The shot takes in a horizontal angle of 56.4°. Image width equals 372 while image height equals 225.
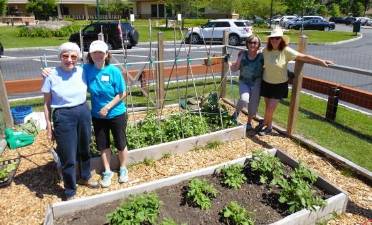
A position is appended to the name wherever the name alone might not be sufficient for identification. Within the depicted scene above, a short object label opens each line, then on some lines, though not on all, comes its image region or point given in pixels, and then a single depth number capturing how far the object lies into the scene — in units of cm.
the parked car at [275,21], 4378
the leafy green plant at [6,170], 442
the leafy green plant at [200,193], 377
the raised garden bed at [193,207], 362
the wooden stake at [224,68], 720
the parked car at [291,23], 3928
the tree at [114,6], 4053
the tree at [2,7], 3608
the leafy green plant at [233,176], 417
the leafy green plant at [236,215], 344
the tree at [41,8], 4378
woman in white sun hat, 522
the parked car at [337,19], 5791
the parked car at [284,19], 4073
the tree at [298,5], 3850
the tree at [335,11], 6529
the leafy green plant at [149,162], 497
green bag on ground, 547
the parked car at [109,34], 1888
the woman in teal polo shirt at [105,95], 390
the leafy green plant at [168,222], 319
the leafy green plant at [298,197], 369
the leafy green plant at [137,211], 326
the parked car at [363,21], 5477
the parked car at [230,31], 2232
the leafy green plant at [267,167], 429
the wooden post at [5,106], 578
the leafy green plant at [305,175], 420
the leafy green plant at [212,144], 551
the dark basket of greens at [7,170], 438
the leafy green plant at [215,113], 602
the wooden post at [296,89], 541
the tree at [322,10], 6350
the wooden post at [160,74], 653
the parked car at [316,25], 3925
